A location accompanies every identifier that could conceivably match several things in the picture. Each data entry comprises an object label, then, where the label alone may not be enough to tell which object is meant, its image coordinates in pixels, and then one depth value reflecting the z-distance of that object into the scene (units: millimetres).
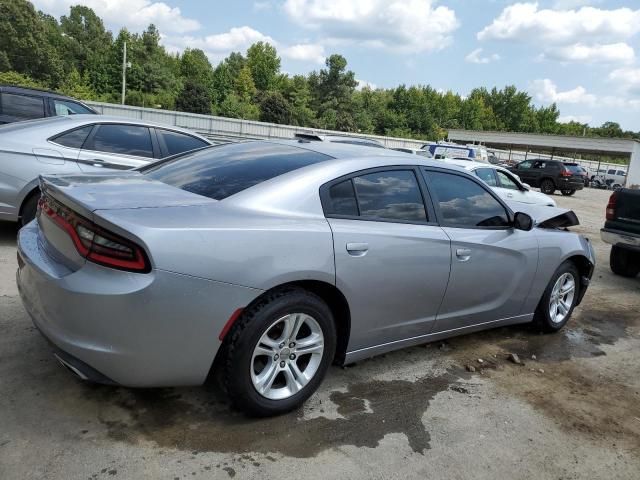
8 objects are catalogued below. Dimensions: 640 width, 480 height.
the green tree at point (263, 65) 78938
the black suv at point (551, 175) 24078
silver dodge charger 2355
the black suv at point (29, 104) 7410
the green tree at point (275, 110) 55906
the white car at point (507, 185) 11523
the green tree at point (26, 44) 63094
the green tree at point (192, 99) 49312
